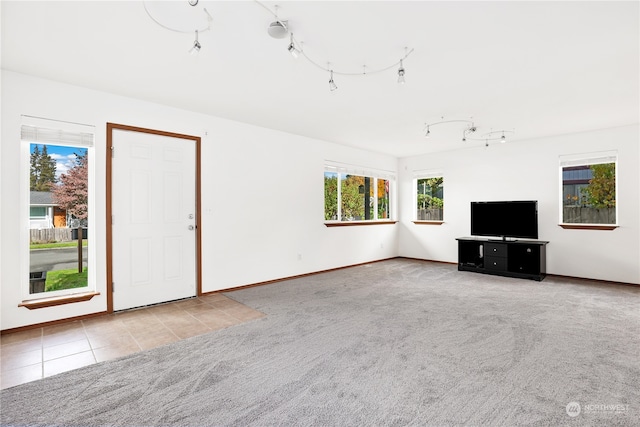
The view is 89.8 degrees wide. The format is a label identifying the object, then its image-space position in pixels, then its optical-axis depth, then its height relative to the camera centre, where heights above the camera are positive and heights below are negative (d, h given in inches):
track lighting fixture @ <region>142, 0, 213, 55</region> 82.4 +52.6
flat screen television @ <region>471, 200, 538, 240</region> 215.8 -4.8
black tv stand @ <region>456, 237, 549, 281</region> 207.6 -31.3
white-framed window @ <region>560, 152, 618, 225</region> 202.8 +15.0
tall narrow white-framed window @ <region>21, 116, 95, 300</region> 126.0 +3.1
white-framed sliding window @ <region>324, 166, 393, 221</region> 246.5 +15.1
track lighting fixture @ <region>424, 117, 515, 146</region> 184.2 +51.6
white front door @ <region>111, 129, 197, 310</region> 144.6 -2.5
